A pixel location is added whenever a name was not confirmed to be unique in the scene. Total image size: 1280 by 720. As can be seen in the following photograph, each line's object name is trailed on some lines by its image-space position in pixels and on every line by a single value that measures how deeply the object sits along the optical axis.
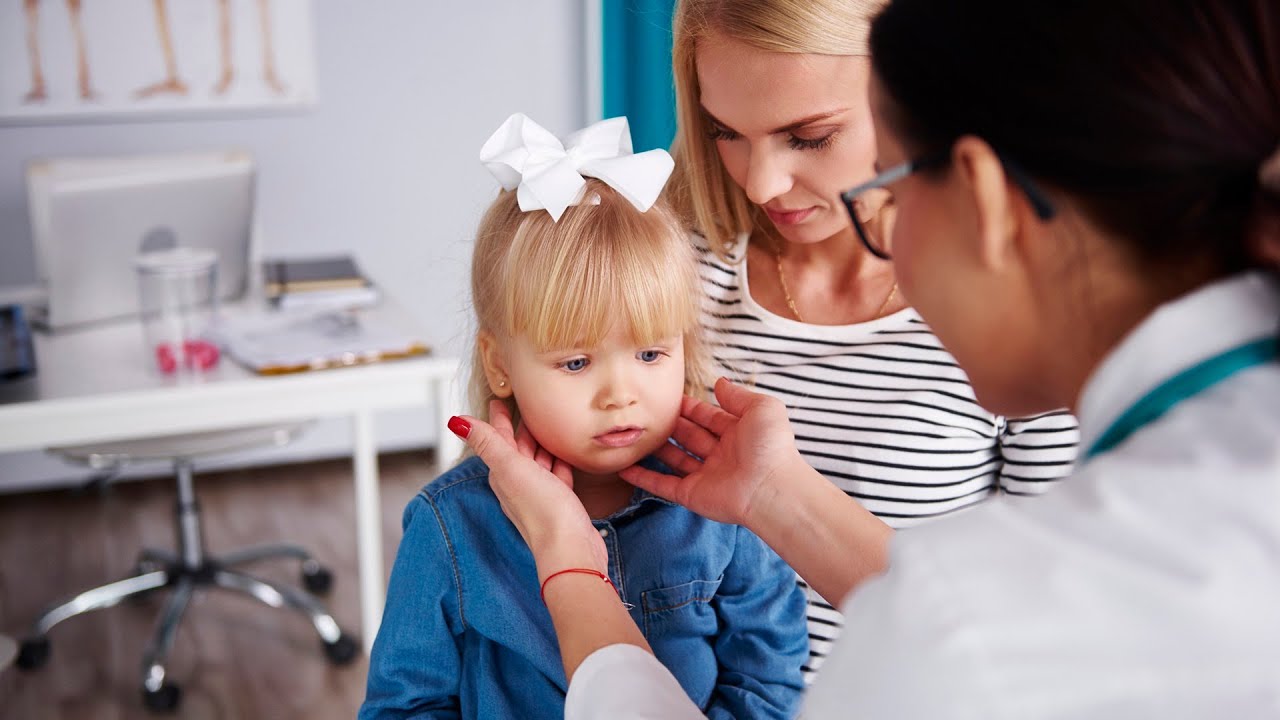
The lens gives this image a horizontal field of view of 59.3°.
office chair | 2.74
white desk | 2.26
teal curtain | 3.33
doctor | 0.63
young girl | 1.23
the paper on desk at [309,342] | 2.46
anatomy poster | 3.59
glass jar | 2.46
